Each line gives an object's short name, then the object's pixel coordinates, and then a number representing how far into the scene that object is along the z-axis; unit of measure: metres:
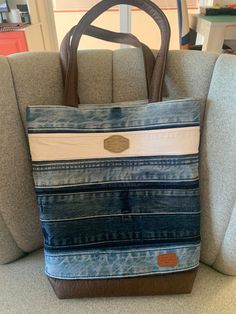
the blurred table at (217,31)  1.47
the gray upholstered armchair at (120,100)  0.57
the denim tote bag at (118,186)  0.56
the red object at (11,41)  1.84
